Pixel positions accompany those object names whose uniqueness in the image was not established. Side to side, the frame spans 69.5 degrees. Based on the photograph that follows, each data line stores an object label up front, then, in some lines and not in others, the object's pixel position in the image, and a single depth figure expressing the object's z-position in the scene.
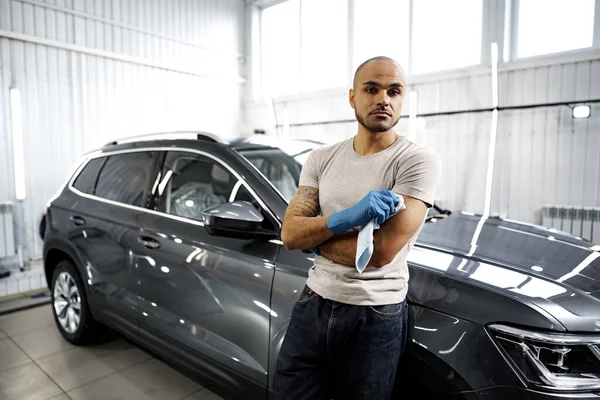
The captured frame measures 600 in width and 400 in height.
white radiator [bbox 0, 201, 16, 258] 4.66
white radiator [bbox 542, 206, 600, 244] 4.26
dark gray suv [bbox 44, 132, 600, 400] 1.23
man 1.26
